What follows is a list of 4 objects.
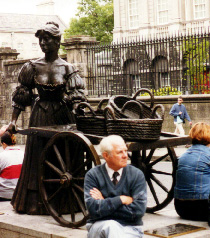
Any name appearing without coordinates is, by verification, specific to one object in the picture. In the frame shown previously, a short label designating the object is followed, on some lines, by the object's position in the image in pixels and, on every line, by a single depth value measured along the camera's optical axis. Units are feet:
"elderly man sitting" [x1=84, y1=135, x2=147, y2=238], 17.81
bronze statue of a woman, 25.05
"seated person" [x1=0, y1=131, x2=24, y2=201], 28.71
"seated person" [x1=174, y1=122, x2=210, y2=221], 22.62
